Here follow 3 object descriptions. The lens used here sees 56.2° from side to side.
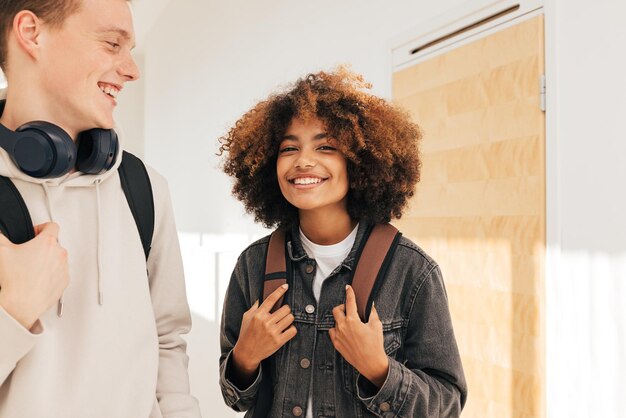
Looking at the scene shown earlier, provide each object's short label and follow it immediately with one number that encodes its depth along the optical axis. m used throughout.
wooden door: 2.10
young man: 0.98
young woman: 1.32
